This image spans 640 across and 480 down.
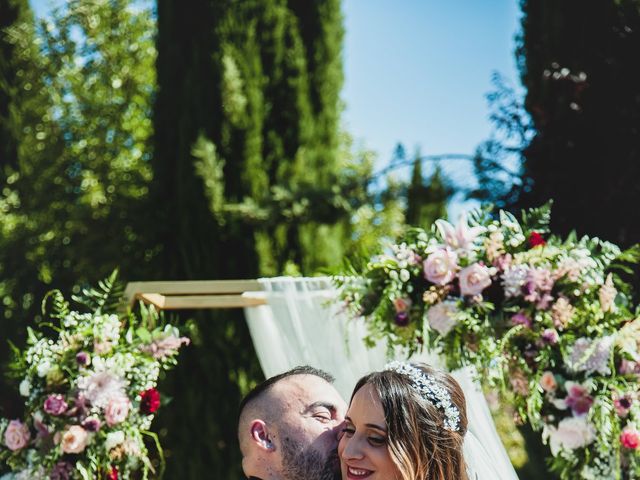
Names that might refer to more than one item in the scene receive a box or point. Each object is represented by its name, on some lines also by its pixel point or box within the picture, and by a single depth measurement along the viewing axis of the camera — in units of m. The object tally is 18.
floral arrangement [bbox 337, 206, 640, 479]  3.48
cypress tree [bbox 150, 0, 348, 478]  6.44
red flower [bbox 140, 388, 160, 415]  3.80
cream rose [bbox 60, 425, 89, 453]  3.58
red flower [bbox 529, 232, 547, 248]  3.60
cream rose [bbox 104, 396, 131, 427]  3.65
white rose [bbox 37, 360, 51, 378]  3.70
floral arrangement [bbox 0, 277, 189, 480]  3.66
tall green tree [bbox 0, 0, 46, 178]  8.28
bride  2.69
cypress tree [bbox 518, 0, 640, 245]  4.57
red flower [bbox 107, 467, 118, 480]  3.70
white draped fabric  4.01
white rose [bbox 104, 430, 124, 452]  3.66
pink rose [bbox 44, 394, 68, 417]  3.64
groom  3.15
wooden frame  4.03
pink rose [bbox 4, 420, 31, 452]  3.76
